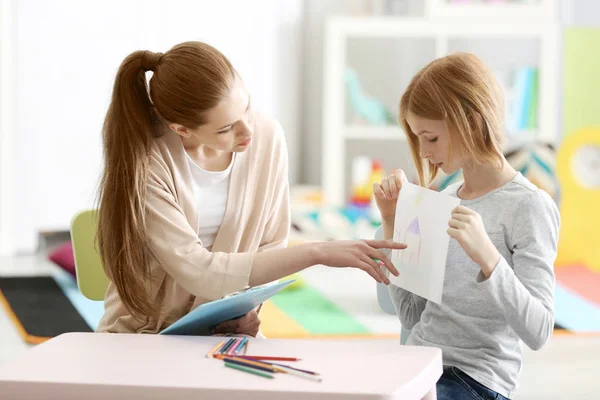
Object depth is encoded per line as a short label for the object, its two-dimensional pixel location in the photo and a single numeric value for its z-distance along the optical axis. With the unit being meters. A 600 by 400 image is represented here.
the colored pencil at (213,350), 2.52
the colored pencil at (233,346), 2.53
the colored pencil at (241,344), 2.54
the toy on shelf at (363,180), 6.98
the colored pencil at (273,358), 2.49
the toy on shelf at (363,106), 7.24
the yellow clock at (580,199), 5.99
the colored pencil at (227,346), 2.54
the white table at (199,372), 2.35
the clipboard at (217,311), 2.64
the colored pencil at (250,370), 2.40
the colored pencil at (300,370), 2.41
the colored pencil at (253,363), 2.43
